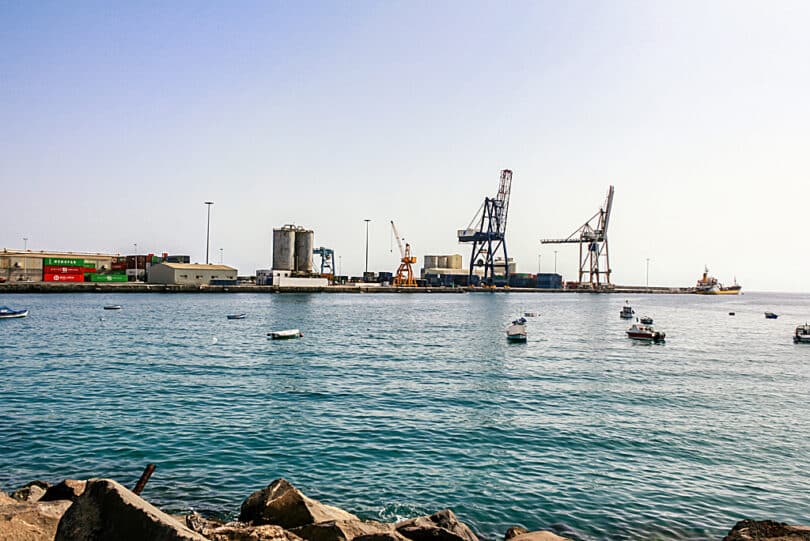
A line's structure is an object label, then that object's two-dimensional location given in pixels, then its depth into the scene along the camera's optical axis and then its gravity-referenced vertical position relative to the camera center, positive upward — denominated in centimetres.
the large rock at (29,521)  694 -307
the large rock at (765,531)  803 -340
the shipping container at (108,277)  11269 +3
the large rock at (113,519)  594 -253
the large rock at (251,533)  738 -326
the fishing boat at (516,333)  4288 -349
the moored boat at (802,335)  4666 -349
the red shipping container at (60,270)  10662 +130
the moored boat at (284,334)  4159 -383
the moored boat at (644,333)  4612 -358
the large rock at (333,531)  808 -350
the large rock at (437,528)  837 -360
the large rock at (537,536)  841 -365
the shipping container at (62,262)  10731 +284
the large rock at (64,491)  952 -352
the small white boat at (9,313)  5359 -346
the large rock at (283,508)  868 -347
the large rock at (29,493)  1025 -389
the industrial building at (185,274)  11544 +112
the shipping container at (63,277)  10699 -10
